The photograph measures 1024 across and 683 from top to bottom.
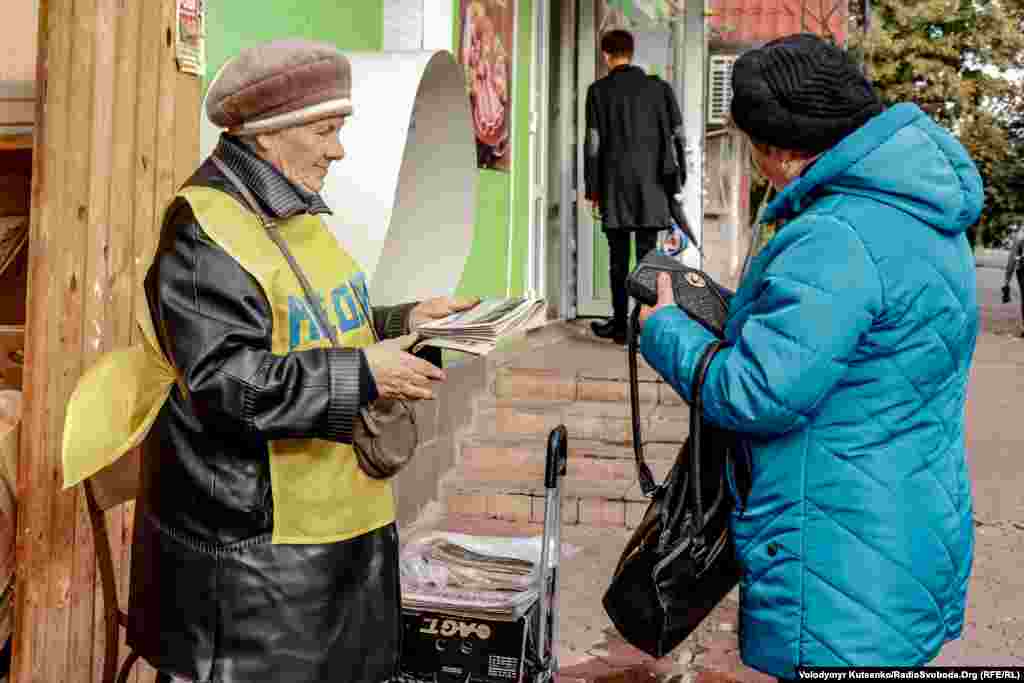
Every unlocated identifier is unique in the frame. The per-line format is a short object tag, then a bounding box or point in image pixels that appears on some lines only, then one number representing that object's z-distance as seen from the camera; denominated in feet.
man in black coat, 26.81
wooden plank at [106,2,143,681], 9.96
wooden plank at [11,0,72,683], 9.39
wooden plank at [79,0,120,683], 9.71
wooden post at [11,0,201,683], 9.42
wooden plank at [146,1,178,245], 10.46
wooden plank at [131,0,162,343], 10.24
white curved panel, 10.06
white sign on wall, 17.90
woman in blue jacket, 6.81
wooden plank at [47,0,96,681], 9.50
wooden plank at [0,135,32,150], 10.28
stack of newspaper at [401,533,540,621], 10.37
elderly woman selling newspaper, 6.60
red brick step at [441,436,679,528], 20.07
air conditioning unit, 41.32
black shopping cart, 10.14
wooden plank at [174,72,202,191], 10.71
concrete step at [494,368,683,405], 23.25
